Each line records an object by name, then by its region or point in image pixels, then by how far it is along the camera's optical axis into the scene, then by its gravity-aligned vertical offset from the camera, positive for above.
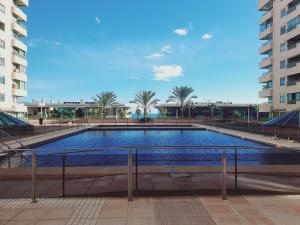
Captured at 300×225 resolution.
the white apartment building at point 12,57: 34.01 +9.38
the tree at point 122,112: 59.15 -0.35
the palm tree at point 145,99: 47.96 +2.69
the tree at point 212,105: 60.54 +1.85
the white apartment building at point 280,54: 32.00 +9.67
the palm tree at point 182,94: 49.37 +4.15
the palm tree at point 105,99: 52.34 +3.02
